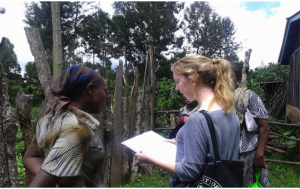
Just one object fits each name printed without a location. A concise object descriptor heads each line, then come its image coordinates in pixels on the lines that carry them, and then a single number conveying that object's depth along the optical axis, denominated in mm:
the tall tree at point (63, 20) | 18922
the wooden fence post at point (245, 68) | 3837
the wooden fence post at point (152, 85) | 4984
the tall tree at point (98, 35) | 25766
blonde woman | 1169
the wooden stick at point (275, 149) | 5738
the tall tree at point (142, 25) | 22672
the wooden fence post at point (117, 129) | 3840
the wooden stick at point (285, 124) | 4969
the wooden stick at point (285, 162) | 5065
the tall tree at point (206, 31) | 27103
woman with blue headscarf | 1051
